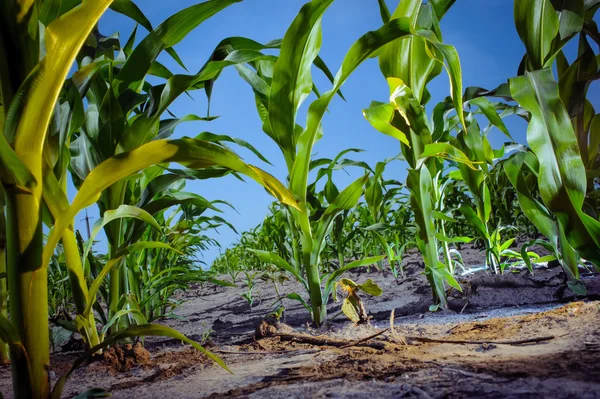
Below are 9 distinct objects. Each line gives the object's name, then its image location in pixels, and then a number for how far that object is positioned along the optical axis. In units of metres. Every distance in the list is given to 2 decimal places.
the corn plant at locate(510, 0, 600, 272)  0.89
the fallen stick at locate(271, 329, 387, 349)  0.83
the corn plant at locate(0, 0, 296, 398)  0.53
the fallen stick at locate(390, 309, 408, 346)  0.83
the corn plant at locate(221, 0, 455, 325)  0.96
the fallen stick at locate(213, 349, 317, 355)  0.91
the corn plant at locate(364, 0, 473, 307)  1.13
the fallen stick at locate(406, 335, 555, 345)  0.76
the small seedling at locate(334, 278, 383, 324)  1.14
